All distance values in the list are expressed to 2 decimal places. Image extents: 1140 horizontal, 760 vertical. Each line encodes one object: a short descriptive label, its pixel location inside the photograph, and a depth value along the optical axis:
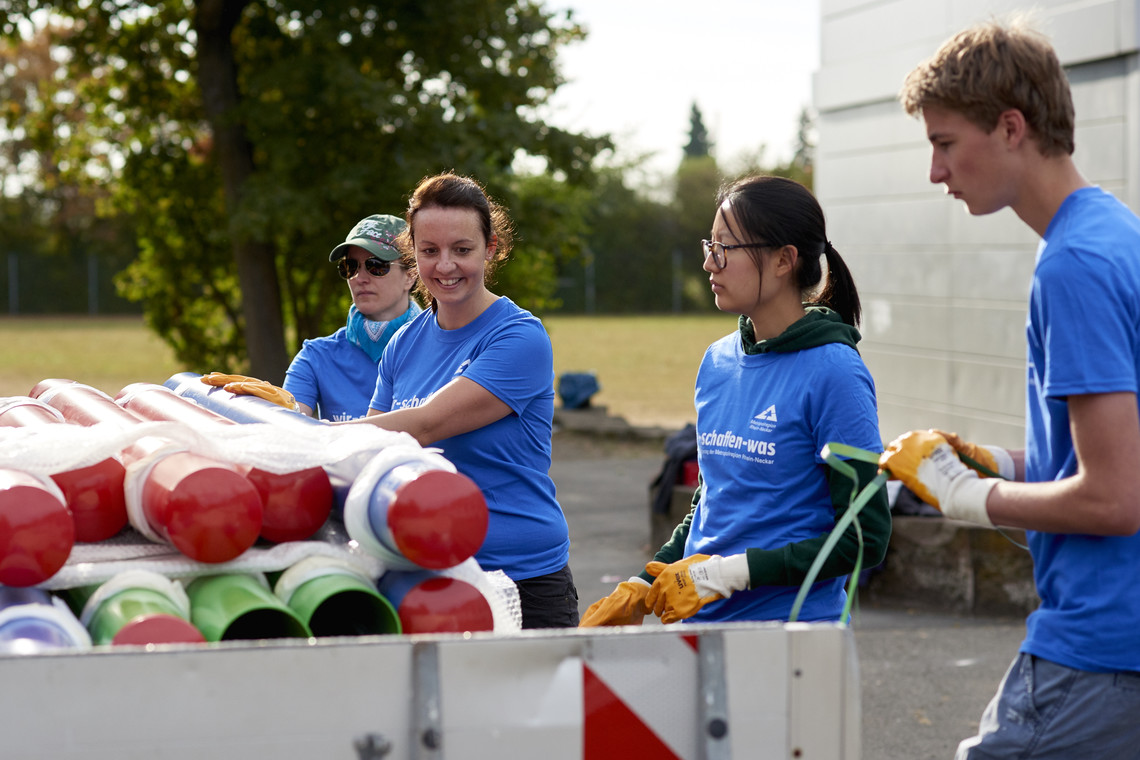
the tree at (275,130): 11.98
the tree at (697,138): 87.19
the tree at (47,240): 42.06
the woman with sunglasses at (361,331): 3.81
